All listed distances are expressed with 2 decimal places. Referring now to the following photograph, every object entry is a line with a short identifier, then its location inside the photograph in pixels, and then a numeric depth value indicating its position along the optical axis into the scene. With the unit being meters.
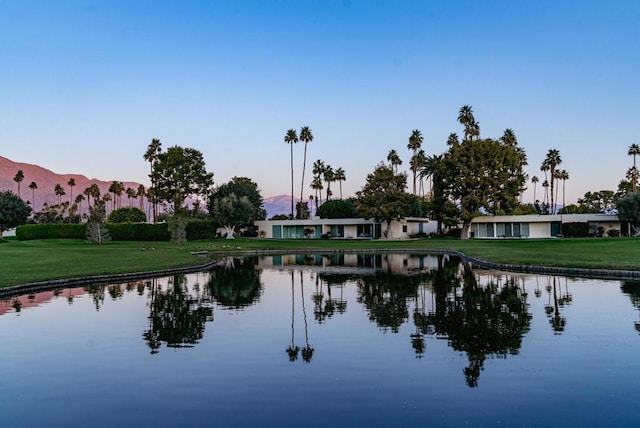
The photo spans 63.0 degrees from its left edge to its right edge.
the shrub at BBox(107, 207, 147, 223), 102.19
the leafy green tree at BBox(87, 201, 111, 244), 55.62
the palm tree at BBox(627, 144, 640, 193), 94.40
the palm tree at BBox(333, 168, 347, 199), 120.88
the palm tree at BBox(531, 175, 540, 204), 137.00
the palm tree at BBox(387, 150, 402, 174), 104.75
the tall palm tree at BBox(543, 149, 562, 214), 97.37
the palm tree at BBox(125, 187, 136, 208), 146.75
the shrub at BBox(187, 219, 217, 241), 71.75
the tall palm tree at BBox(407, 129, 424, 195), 94.94
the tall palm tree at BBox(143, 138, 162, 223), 96.88
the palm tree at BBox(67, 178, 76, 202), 141.68
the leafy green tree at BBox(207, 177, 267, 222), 83.19
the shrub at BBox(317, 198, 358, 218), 92.94
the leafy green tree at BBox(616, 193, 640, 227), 60.59
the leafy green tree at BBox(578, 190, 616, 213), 108.88
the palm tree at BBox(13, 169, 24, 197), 126.14
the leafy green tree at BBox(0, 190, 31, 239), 77.12
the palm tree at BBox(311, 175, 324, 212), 119.75
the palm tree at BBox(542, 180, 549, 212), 123.54
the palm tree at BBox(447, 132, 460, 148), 85.10
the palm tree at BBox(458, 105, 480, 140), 82.88
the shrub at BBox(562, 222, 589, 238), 67.19
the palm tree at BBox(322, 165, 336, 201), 115.56
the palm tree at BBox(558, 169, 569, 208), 119.28
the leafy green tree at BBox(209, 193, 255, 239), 72.81
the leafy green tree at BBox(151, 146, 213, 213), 88.17
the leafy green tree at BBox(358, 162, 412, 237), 71.31
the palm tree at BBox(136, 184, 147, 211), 145.62
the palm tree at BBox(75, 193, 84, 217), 153.25
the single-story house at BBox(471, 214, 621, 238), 68.56
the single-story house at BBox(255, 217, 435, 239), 78.06
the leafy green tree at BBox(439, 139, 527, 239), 68.50
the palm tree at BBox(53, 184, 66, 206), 144.00
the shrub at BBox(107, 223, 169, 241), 71.06
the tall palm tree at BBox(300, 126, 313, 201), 95.69
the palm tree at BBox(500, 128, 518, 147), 86.94
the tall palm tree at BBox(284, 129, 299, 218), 95.69
